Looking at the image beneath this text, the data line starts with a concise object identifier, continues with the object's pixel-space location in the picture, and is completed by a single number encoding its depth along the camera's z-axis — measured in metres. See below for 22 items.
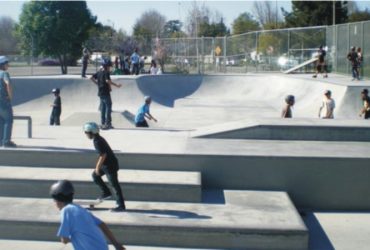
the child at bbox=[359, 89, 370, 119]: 13.87
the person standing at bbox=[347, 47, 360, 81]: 21.61
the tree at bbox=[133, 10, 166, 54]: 75.06
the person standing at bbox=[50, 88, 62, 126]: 17.02
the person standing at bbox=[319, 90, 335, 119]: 13.91
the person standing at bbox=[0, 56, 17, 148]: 9.36
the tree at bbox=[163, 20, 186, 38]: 84.46
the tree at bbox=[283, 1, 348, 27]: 55.31
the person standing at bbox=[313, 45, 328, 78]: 25.23
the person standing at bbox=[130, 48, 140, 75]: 31.59
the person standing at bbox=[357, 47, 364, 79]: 22.34
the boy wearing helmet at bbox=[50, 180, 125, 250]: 4.19
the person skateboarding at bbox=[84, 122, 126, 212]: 7.14
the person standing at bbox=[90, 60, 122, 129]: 12.53
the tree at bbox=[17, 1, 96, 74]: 49.62
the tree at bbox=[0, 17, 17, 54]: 65.19
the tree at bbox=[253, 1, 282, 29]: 77.19
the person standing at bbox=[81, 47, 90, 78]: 26.81
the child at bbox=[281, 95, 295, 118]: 12.91
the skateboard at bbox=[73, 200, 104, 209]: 7.99
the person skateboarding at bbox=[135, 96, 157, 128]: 14.20
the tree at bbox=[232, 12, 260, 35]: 70.06
